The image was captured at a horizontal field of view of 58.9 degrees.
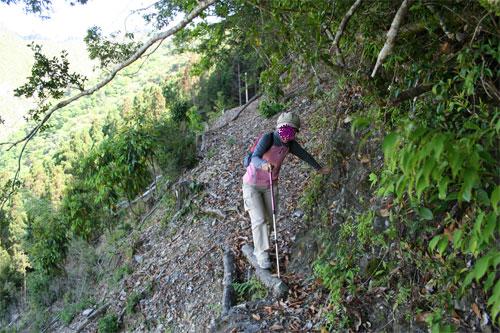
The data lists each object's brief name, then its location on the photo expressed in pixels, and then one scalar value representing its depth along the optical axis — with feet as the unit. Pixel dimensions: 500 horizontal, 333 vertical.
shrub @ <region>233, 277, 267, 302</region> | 18.98
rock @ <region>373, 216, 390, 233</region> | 15.06
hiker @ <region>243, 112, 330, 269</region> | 18.25
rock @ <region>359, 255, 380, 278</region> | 14.96
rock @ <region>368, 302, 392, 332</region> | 13.49
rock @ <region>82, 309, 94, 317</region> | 31.12
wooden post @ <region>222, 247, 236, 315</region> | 19.62
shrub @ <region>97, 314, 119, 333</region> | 26.50
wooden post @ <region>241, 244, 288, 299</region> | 17.81
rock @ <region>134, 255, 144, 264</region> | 32.00
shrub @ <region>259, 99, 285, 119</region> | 43.88
